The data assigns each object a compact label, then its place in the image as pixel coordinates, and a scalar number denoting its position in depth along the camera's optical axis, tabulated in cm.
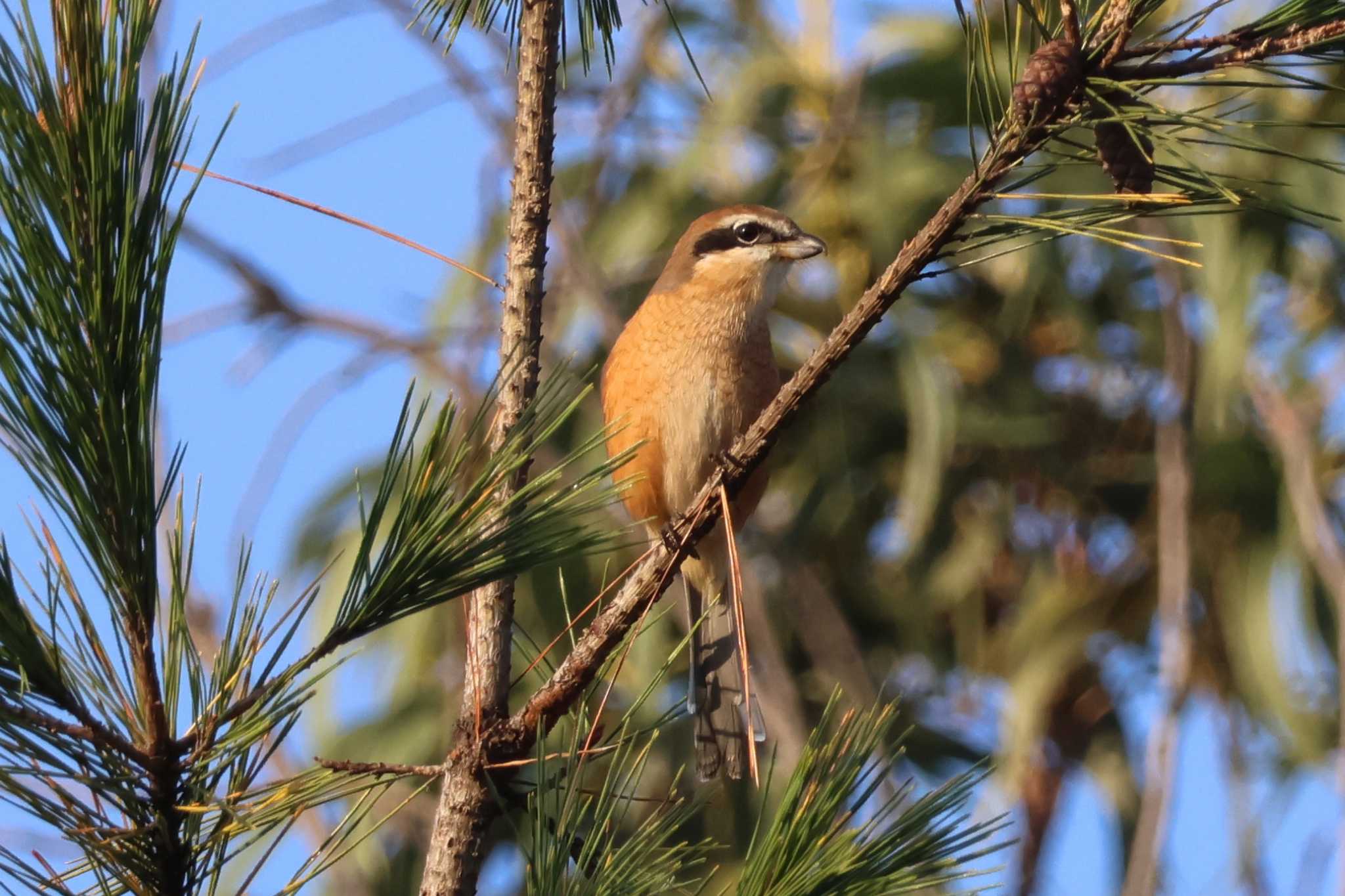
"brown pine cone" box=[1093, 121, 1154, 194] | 566
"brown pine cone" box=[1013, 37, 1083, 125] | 545
